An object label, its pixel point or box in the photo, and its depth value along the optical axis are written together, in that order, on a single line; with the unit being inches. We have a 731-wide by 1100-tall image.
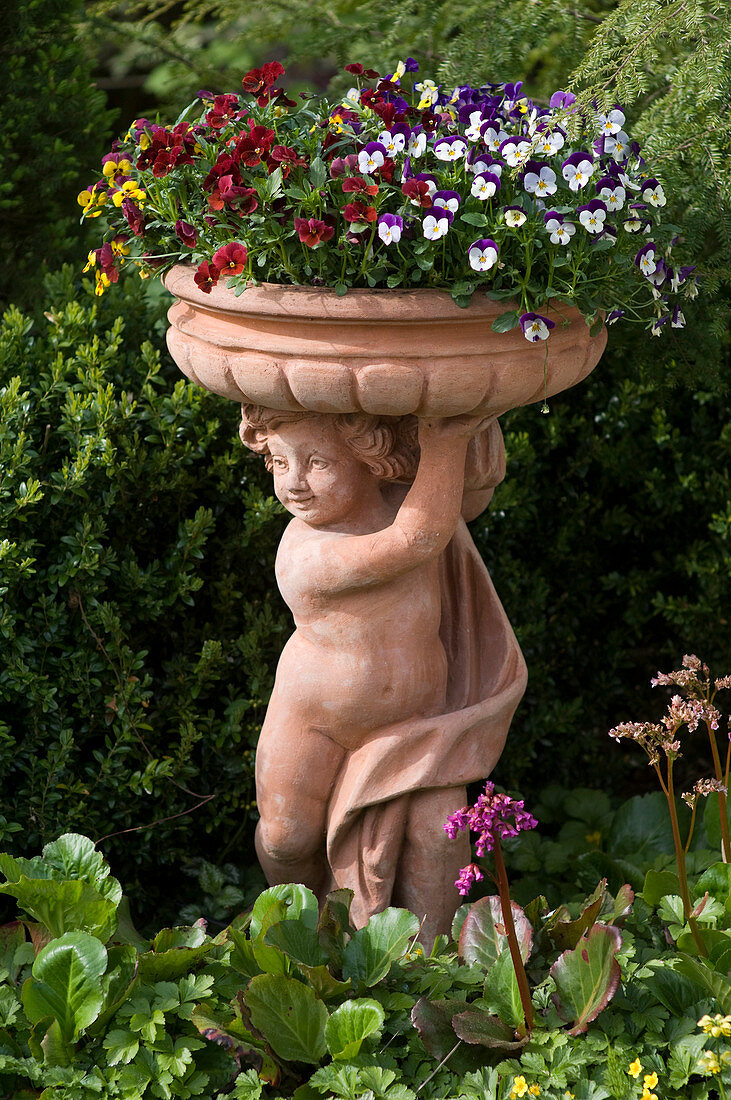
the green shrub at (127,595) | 114.6
